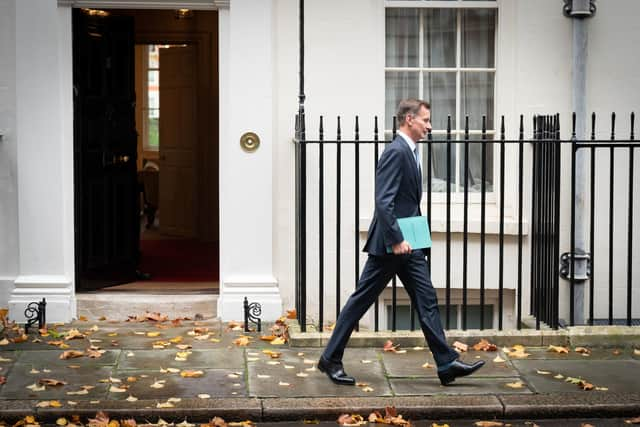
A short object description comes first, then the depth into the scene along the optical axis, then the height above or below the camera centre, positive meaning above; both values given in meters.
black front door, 17.73 -0.77
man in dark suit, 13.34 -1.30
